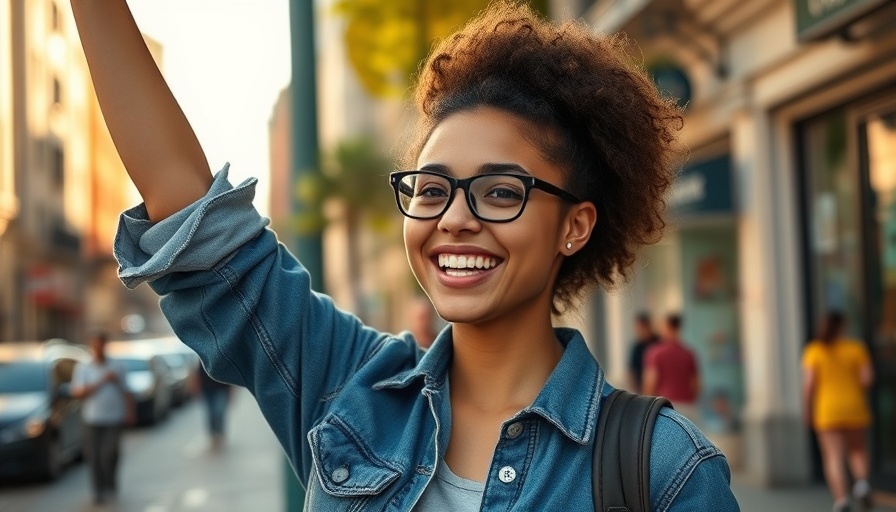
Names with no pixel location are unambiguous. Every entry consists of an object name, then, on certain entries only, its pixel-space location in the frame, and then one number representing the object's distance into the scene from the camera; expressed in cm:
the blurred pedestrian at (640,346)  1230
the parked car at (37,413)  1376
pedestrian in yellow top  909
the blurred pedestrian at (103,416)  1251
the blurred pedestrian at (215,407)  1842
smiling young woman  205
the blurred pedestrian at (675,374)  1066
